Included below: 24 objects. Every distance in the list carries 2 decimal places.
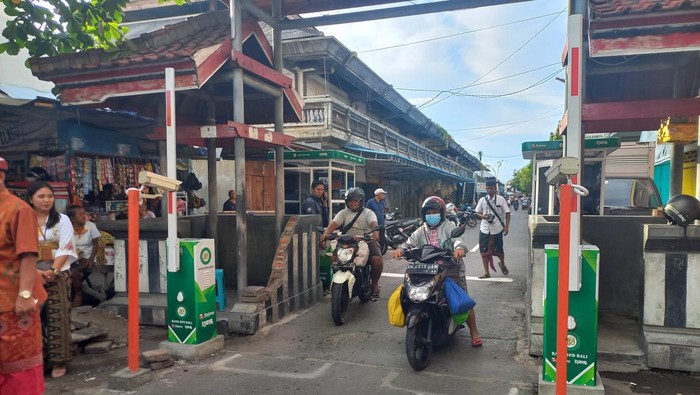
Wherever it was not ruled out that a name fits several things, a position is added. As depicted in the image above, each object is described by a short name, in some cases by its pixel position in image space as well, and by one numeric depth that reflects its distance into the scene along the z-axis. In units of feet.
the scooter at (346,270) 19.57
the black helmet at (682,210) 13.98
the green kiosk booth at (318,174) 36.42
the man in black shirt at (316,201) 27.40
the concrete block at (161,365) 14.82
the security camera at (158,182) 13.91
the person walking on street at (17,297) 9.59
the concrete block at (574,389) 11.55
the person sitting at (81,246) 20.42
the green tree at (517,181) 221.70
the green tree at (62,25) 18.98
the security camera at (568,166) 10.25
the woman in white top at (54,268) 14.75
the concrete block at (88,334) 16.51
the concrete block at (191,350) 15.65
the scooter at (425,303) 14.34
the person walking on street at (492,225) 28.89
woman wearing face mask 16.80
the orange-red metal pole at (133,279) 13.96
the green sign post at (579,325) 11.82
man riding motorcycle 22.89
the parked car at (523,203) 165.67
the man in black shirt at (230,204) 39.04
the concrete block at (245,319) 18.30
